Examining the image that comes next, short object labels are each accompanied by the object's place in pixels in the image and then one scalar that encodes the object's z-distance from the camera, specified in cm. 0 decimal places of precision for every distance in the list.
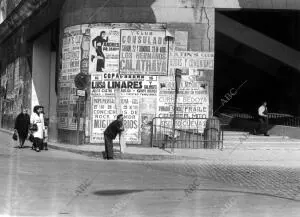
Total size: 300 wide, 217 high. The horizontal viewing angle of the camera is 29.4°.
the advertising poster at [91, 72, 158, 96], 2194
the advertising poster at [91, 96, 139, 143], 2198
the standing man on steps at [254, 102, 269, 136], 2428
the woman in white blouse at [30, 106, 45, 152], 2033
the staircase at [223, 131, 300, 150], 2148
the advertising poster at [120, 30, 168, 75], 2202
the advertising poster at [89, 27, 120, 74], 2212
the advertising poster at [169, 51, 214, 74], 2198
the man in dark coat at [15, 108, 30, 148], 2150
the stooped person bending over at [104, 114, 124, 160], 1873
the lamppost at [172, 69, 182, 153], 2100
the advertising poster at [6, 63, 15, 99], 3703
